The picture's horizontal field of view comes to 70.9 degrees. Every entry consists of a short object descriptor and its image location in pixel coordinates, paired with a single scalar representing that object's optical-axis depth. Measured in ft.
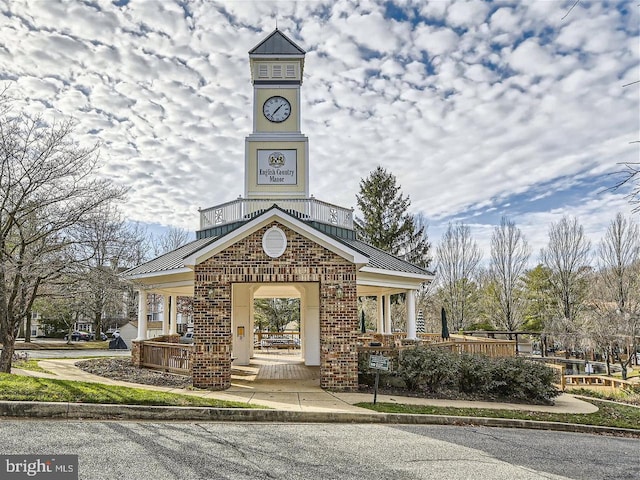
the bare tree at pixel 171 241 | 138.31
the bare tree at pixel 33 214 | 37.17
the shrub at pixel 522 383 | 39.04
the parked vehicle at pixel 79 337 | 144.77
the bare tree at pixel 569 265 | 104.94
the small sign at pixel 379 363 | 33.42
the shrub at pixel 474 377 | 39.47
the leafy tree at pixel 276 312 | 124.98
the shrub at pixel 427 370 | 39.35
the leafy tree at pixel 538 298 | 113.60
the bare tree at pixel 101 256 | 40.45
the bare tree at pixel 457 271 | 114.62
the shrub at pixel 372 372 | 40.81
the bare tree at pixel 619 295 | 81.56
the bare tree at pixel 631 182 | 13.96
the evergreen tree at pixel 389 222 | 125.29
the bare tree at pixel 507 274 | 104.37
